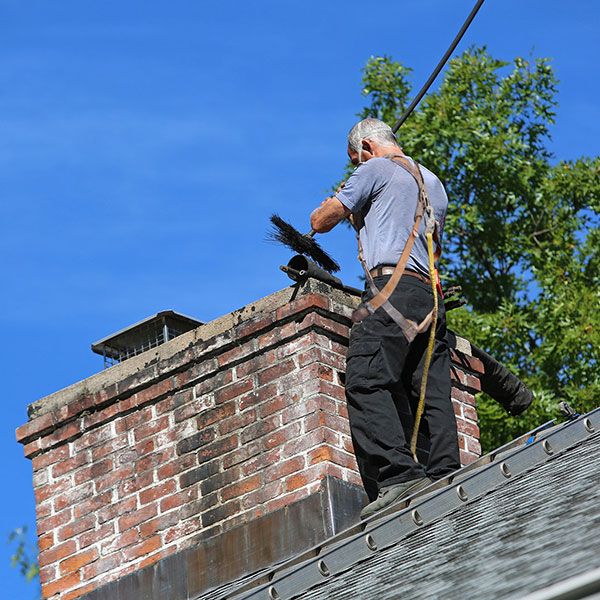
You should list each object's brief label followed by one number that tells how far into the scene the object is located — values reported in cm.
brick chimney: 1149
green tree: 3272
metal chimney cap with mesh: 1387
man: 1112
